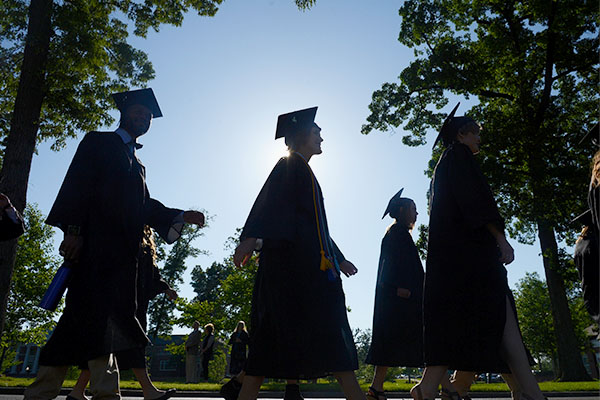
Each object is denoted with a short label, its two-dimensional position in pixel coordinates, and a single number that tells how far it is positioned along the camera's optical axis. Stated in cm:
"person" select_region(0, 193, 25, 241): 278
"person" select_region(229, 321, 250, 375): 1434
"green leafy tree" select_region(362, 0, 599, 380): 1645
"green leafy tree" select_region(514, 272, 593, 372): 5066
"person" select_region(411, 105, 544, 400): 328
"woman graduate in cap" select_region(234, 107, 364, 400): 305
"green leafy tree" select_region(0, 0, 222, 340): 991
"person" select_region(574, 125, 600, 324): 369
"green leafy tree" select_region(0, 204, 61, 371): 3212
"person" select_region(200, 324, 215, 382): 1690
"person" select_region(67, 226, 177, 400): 471
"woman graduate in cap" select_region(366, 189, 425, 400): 564
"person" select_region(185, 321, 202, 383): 1707
